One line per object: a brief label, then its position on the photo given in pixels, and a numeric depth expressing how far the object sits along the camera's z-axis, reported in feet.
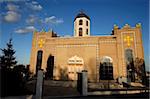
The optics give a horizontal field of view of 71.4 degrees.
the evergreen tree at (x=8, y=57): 52.15
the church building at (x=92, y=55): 51.58
